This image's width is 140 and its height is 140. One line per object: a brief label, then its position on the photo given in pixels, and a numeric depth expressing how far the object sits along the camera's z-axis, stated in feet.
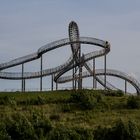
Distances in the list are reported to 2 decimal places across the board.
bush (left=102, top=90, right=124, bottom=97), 345.31
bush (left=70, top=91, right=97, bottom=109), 315.58
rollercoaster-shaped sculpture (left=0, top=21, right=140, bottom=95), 379.55
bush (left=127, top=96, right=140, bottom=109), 314.96
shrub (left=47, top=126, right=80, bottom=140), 245.86
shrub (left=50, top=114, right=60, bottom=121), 289.74
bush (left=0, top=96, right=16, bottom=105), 313.03
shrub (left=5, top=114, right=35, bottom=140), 250.37
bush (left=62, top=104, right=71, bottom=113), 306.55
